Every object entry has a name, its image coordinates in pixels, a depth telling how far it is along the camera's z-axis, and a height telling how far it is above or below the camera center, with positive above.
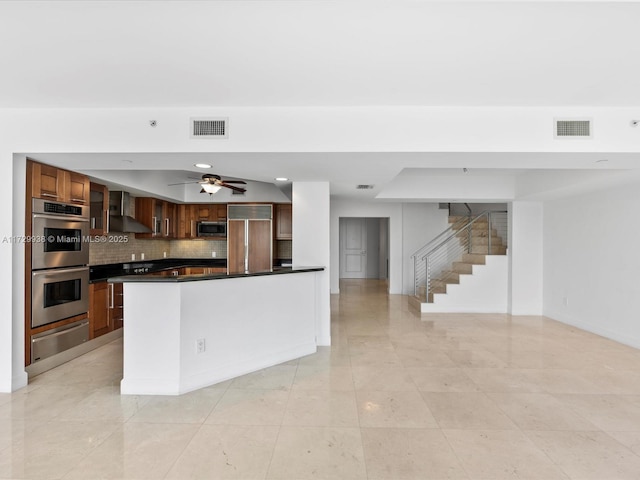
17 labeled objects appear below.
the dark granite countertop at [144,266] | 4.75 -0.49
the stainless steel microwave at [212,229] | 7.09 +0.23
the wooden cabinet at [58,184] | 3.39 +0.62
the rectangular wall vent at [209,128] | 2.98 +1.01
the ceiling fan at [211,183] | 4.27 +0.74
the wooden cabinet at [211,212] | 7.16 +0.60
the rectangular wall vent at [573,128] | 2.94 +1.00
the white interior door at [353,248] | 12.12 -0.28
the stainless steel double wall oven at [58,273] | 3.41 -0.37
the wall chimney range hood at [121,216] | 5.25 +0.39
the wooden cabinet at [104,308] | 4.26 -0.92
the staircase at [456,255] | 6.98 -0.36
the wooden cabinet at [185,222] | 7.18 +0.37
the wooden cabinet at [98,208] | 4.67 +0.45
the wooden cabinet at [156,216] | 6.25 +0.47
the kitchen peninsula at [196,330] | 3.08 -0.89
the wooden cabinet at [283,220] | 7.12 +0.43
